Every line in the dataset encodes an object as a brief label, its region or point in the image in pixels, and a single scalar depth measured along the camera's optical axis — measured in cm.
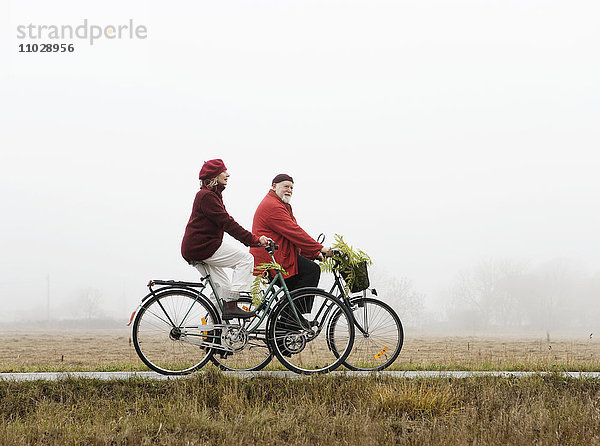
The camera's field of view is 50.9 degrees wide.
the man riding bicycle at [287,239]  718
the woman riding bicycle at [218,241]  687
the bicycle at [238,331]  689
